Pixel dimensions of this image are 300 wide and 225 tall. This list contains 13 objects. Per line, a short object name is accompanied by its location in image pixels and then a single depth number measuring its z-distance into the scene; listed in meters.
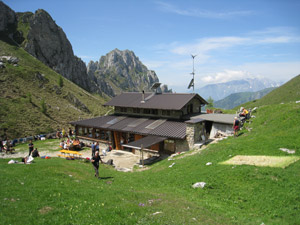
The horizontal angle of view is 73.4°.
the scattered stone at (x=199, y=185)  12.99
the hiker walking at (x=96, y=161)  16.69
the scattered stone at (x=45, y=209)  8.41
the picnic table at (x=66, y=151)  27.08
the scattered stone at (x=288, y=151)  14.64
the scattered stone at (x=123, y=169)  22.39
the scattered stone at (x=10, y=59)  72.09
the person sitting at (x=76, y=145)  34.28
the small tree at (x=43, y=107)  56.03
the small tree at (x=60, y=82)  80.46
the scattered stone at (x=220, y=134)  27.22
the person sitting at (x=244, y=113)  28.22
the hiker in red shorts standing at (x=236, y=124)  22.86
